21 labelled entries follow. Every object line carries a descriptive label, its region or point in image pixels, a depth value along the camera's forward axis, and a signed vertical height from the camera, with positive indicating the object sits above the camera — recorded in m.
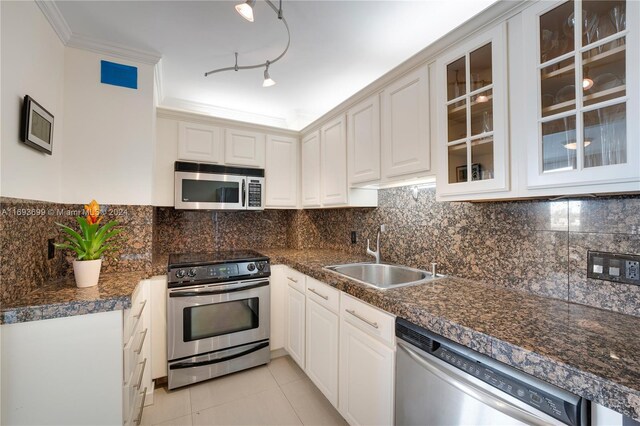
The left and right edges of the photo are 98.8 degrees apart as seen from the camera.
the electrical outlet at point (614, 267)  1.06 -0.21
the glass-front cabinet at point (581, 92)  0.89 +0.45
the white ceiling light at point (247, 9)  1.20 +0.92
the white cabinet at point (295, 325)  2.21 -0.93
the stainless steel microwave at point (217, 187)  2.44 +0.28
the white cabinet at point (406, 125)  1.61 +0.57
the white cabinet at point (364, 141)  1.96 +0.57
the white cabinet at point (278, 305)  2.50 -0.81
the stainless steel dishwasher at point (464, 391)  0.77 -0.58
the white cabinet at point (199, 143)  2.50 +0.69
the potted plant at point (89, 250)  1.51 -0.19
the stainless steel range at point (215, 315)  2.06 -0.80
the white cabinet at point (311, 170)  2.72 +0.49
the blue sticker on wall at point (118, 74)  1.88 +1.00
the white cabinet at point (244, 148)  2.70 +0.69
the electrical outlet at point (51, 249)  1.64 -0.19
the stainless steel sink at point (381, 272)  1.94 -0.43
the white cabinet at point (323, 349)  1.77 -0.92
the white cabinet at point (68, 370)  1.18 -0.70
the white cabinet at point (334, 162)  2.31 +0.48
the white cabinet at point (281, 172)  2.92 +0.48
